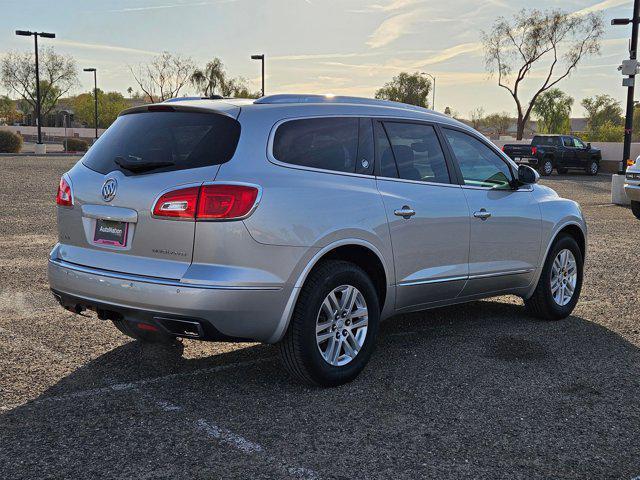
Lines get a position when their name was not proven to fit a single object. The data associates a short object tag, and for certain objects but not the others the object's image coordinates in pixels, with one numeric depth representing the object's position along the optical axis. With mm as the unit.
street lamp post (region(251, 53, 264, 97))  49781
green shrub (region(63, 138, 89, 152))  57516
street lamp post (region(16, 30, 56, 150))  45469
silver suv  4359
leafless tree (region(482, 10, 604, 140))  56656
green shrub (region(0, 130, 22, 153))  48812
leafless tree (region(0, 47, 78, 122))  86625
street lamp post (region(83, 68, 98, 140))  71075
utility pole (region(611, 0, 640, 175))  21969
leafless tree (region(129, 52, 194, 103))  87250
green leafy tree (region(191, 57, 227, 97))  85250
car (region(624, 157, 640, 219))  15883
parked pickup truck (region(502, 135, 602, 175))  34500
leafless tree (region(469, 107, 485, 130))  128600
